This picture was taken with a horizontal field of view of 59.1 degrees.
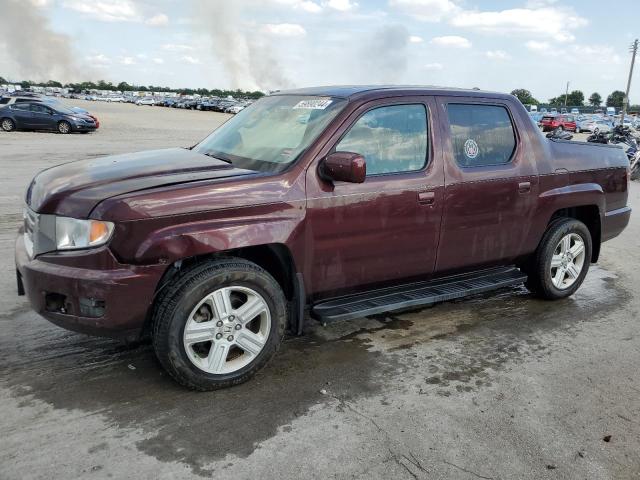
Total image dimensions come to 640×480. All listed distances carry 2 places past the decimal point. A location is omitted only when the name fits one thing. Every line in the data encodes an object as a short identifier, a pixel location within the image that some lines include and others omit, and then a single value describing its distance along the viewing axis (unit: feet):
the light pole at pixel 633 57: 206.39
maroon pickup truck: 10.21
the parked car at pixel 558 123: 142.00
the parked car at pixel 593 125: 141.28
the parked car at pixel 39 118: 75.92
